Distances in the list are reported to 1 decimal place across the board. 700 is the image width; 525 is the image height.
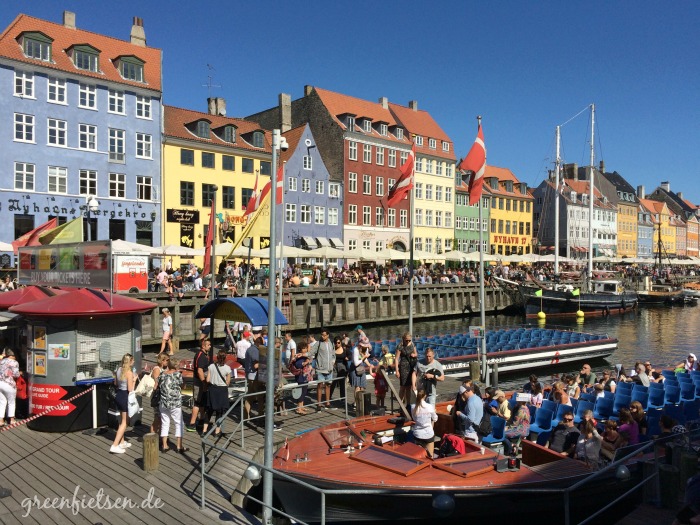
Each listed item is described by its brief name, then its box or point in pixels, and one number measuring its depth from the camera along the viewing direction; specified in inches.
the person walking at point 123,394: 463.5
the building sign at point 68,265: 531.8
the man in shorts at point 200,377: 497.0
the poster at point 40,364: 507.3
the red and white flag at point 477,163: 743.1
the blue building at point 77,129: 1535.4
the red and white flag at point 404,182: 773.3
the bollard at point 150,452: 420.5
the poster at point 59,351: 504.1
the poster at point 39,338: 506.6
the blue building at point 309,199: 2097.7
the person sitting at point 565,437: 455.5
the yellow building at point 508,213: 3085.6
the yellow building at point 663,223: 4488.2
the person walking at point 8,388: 523.8
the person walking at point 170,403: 448.1
